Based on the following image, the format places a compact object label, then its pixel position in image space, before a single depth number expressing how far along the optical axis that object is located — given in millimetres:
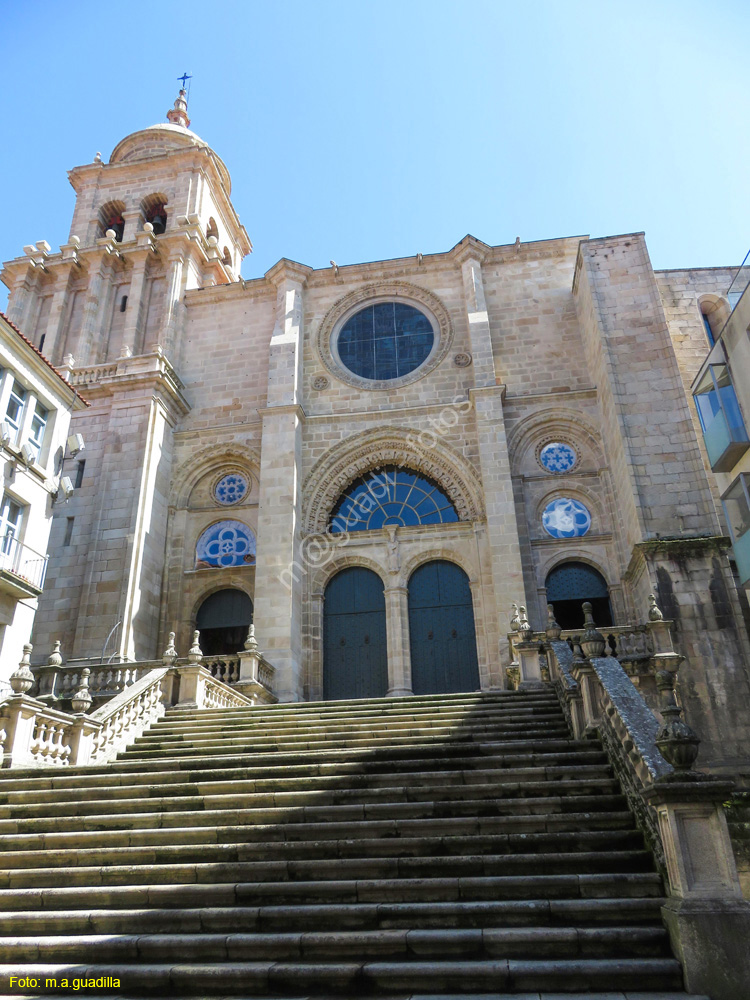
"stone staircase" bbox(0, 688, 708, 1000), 5348
